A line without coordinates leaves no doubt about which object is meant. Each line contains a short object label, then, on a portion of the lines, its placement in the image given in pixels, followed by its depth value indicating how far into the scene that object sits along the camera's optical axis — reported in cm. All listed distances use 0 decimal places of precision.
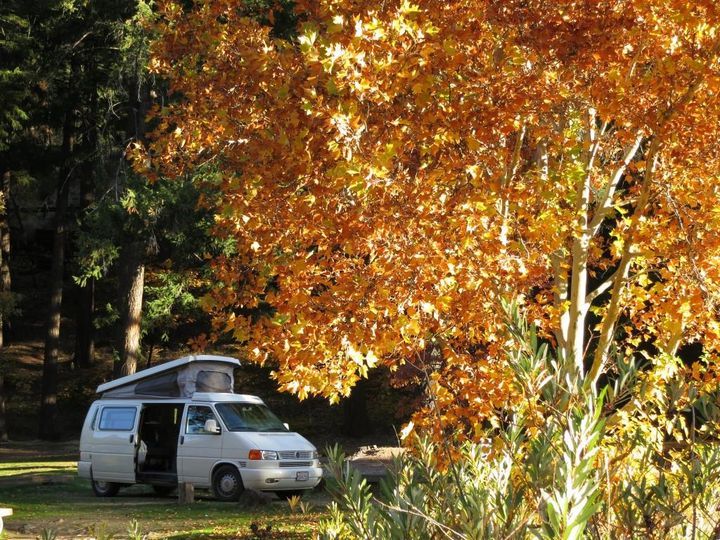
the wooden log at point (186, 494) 1742
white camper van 1716
